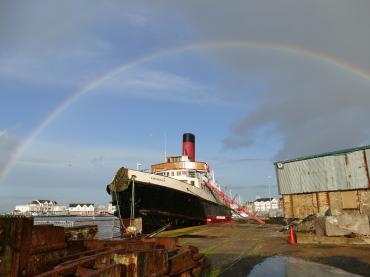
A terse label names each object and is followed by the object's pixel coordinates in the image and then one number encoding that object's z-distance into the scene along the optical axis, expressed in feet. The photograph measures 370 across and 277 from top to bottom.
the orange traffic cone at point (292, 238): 57.77
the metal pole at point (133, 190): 84.08
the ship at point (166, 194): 91.20
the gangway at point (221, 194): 140.73
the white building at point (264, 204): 605.31
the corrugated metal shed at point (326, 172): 95.35
